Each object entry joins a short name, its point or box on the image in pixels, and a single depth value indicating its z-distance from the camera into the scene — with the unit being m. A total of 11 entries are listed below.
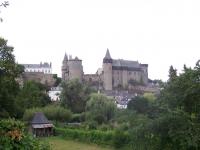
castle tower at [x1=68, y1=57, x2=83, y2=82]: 122.75
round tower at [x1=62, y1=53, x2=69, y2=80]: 127.05
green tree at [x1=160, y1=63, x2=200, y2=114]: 24.08
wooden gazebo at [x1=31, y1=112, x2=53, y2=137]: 55.86
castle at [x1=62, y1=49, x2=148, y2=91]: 123.69
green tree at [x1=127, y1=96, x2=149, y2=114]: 76.02
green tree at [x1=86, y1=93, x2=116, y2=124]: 59.31
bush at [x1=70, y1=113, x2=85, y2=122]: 64.07
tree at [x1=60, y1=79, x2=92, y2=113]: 76.31
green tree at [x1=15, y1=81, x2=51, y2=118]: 67.34
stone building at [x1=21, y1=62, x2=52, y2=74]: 163.25
